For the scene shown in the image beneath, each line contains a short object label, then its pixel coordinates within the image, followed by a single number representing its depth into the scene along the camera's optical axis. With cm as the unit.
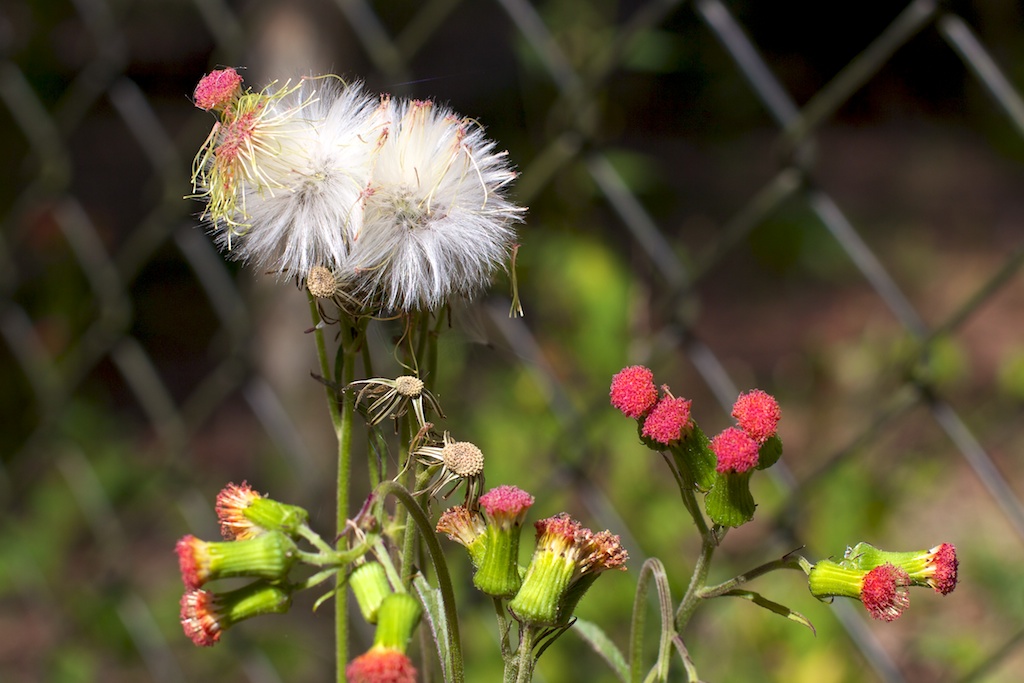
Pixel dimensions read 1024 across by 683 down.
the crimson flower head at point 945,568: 50
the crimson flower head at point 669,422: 51
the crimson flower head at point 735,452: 51
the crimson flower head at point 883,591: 50
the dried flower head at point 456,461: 51
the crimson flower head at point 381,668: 49
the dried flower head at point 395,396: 51
